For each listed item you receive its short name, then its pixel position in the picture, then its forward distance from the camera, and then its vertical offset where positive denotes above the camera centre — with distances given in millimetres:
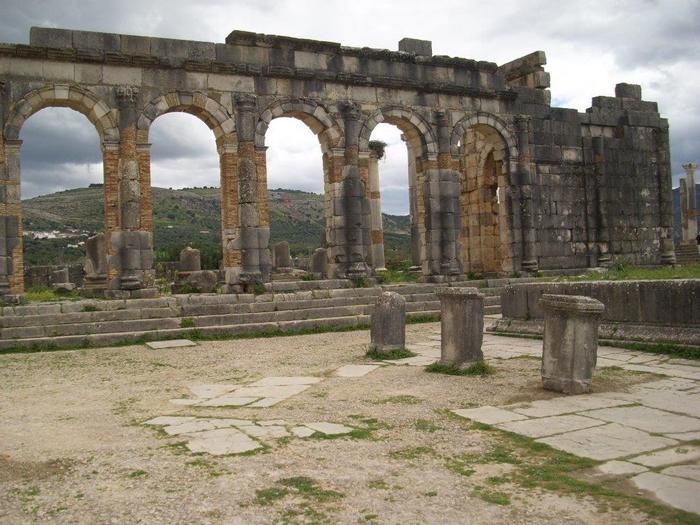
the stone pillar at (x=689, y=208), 36750 +2615
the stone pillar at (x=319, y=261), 24031 +177
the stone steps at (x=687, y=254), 27906 +26
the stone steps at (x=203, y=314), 11969 -911
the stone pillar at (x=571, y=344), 6594 -871
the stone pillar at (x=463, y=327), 7926 -785
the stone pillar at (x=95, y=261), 18234 +365
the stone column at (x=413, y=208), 21375 +1799
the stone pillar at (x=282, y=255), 25297 +457
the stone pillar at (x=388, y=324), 9344 -850
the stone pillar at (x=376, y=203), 20469 +1952
